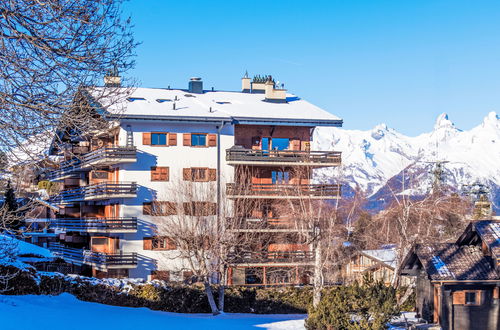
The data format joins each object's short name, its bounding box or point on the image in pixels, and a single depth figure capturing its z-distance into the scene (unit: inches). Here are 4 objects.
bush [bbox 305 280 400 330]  994.1
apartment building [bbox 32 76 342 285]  1665.8
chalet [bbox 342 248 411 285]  1953.7
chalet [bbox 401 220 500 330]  1146.0
